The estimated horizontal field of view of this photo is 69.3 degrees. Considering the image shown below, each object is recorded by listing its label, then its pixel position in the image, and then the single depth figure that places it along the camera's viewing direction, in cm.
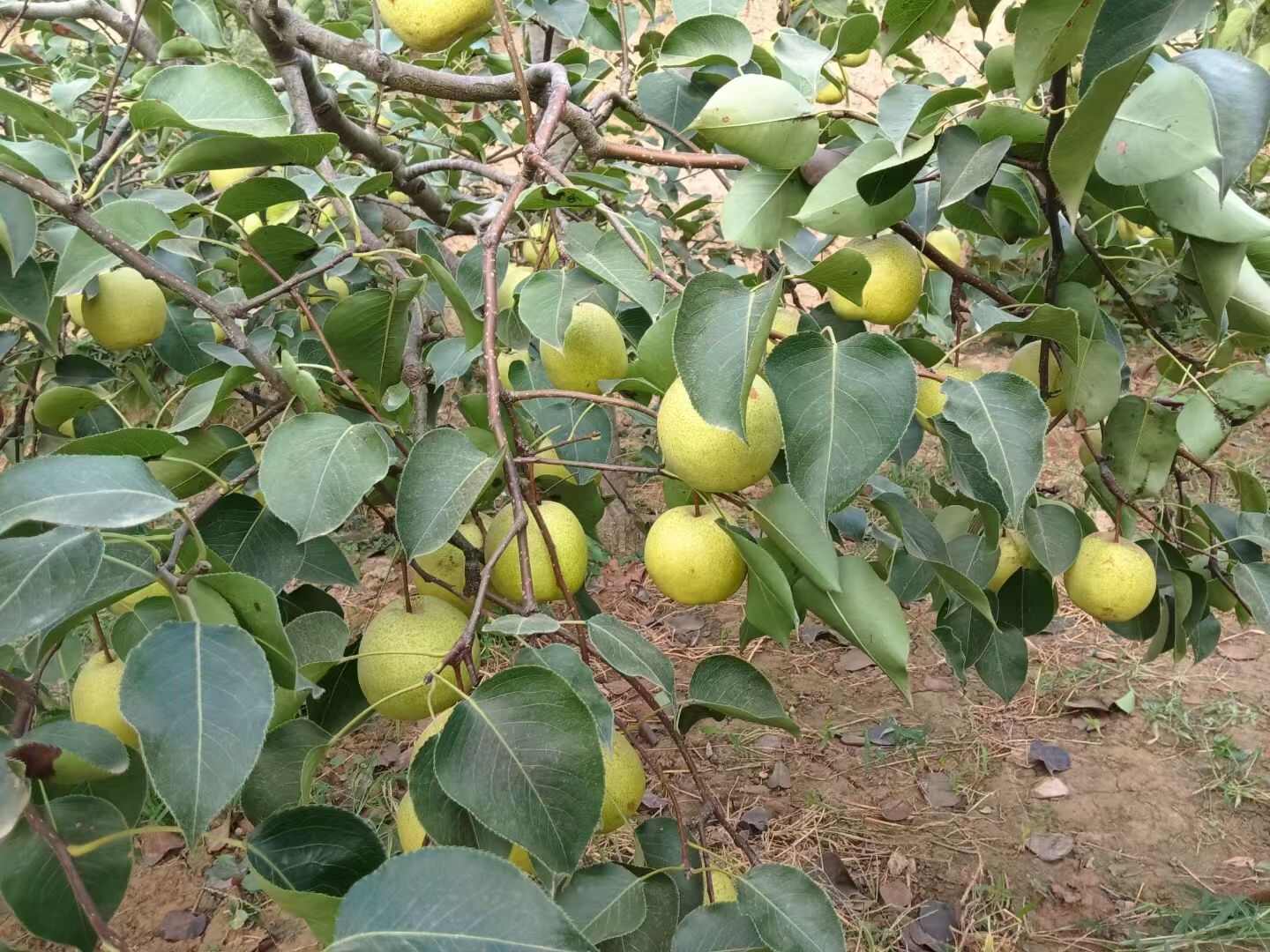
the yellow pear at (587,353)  92
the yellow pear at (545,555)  91
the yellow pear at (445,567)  106
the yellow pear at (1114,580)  114
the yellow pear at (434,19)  96
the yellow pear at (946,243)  115
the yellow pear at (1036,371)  105
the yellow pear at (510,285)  128
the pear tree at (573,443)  58
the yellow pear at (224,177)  157
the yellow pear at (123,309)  121
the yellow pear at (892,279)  90
